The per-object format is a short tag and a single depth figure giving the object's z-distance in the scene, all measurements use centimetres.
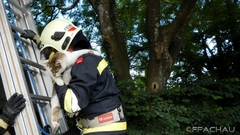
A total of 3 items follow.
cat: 211
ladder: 213
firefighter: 202
